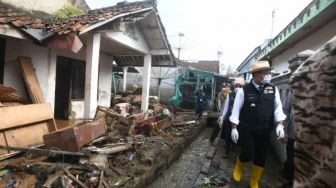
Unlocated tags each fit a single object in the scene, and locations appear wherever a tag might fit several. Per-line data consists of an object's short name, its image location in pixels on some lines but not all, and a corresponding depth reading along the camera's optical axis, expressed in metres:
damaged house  5.87
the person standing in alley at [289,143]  4.74
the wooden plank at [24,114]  4.83
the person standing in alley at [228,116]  6.40
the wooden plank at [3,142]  4.69
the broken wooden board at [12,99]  5.66
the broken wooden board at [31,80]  6.57
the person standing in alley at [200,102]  12.85
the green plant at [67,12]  9.02
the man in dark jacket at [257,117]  4.37
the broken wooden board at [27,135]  4.99
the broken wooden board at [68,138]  4.75
